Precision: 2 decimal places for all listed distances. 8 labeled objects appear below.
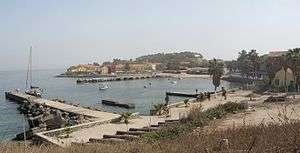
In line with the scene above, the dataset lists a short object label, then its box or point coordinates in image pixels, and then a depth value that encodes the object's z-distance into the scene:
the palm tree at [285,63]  65.88
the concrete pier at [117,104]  61.55
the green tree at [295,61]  60.88
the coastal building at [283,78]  65.02
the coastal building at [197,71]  176.00
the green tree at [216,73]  76.00
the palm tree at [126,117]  30.79
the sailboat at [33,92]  86.93
